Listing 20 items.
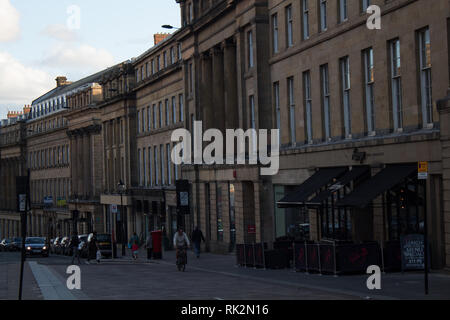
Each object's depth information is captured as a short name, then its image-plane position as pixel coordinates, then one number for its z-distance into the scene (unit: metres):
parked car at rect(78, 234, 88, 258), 60.41
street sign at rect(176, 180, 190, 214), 57.94
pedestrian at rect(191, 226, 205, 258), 49.04
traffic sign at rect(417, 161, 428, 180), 21.17
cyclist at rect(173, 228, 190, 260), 35.59
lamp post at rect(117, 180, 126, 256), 64.57
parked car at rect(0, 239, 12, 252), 88.64
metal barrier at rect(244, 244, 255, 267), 35.92
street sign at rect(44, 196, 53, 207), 109.96
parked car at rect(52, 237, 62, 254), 77.44
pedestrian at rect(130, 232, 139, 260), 53.22
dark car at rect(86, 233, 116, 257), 60.19
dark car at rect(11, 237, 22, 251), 86.69
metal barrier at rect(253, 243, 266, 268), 34.81
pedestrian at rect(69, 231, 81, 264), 49.41
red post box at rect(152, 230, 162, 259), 50.22
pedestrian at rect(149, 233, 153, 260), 51.38
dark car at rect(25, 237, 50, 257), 69.38
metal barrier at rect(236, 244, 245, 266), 37.33
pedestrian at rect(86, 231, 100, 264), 49.31
